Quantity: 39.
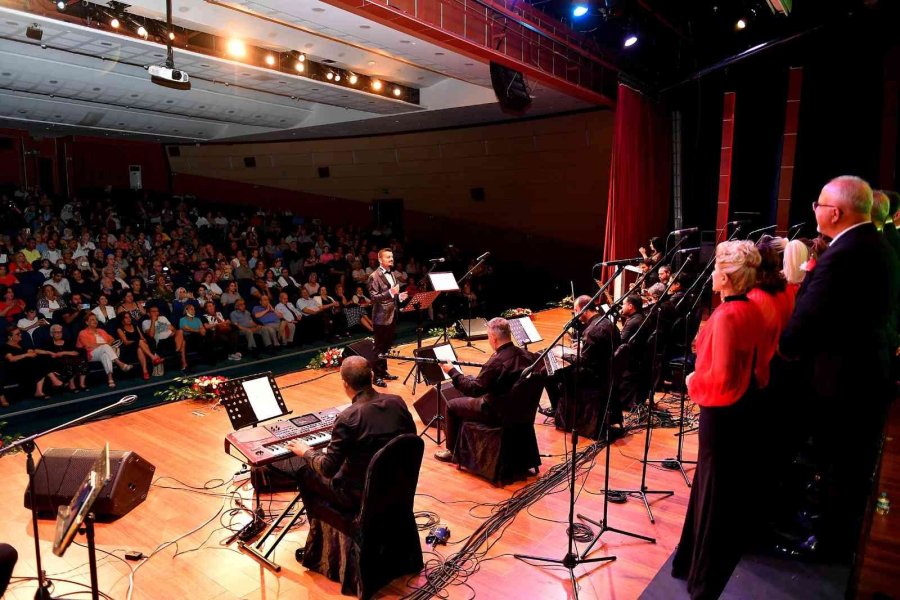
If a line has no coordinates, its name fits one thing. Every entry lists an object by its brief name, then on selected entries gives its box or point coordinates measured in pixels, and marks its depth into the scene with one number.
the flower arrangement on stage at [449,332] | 8.91
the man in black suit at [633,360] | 5.06
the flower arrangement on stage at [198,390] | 6.00
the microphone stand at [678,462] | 4.28
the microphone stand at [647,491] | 3.76
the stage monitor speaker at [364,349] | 6.23
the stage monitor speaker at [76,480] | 3.75
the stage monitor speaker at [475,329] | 8.62
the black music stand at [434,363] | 4.60
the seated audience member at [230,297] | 9.00
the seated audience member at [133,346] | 7.39
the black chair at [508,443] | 4.12
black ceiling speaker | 7.74
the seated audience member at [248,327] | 8.63
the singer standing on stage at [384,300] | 6.45
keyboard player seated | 2.91
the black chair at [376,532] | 2.84
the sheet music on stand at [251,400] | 3.56
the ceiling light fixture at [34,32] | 7.41
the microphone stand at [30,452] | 2.43
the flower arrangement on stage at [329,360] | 7.24
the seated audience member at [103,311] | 7.58
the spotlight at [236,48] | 8.66
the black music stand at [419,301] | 6.47
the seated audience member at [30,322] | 6.95
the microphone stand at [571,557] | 2.99
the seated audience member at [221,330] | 8.29
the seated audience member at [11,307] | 7.22
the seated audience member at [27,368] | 6.52
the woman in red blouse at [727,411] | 2.50
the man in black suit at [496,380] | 4.01
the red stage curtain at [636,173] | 9.52
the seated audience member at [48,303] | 7.37
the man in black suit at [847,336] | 2.52
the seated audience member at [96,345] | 7.00
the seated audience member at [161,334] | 7.68
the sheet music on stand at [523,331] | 5.69
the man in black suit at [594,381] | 4.84
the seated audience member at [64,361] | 6.75
